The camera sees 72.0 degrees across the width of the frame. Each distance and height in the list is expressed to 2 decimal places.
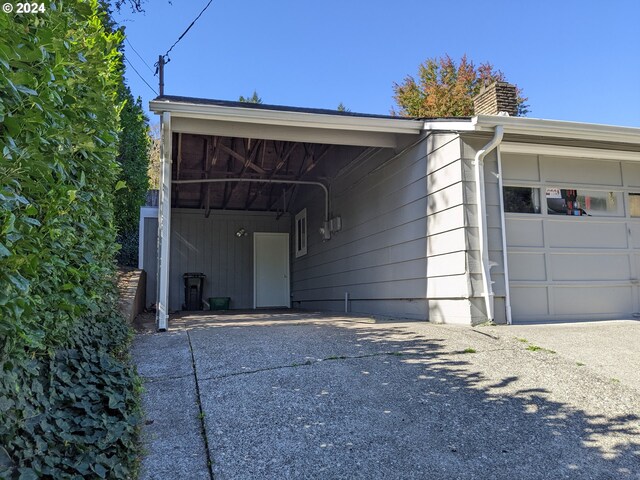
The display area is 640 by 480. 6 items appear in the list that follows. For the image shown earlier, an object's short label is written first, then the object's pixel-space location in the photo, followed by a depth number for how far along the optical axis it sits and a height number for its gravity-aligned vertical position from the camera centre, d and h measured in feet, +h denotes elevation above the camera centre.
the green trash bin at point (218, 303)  35.88 -1.58
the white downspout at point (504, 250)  16.83 +1.12
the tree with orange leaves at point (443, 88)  57.36 +26.32
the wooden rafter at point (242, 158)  25.49 +7.53
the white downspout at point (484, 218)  16.37 +2.33
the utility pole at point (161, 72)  38.56 +18.59
